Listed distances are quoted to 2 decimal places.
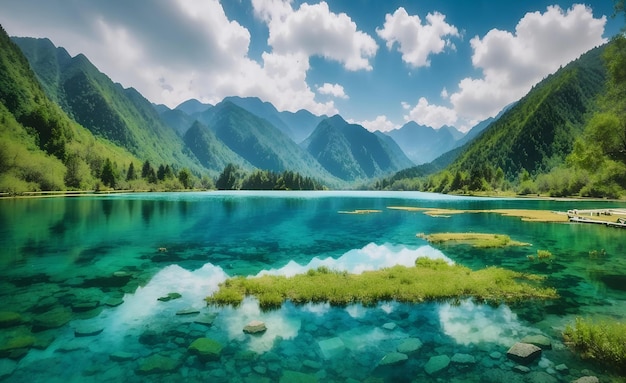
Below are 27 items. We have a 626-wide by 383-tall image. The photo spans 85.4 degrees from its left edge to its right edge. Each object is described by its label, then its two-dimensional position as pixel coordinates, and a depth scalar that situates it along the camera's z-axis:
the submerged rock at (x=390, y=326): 16.73
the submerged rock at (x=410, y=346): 14.48
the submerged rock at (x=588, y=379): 11.34
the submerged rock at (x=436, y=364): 12.73
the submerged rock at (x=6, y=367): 12.06
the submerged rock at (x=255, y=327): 16.08
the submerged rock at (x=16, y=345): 13.48
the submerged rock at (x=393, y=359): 13.31
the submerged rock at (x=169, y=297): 20.98
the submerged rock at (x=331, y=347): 14.14
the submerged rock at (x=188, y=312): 18.55
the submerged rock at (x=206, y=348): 13.70
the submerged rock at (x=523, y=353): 13.28
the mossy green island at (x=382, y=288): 21.09
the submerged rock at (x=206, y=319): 17.19
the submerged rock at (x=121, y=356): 13.37
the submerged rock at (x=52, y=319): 16.51
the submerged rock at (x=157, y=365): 12.54
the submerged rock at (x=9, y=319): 16.52
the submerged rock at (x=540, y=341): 14.52
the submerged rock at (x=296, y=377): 11.97
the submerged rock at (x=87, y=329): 15.75
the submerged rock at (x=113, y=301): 19.88
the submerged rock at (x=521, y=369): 12.55
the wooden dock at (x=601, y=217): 58.38
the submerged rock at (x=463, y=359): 13.34
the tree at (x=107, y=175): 191.86
